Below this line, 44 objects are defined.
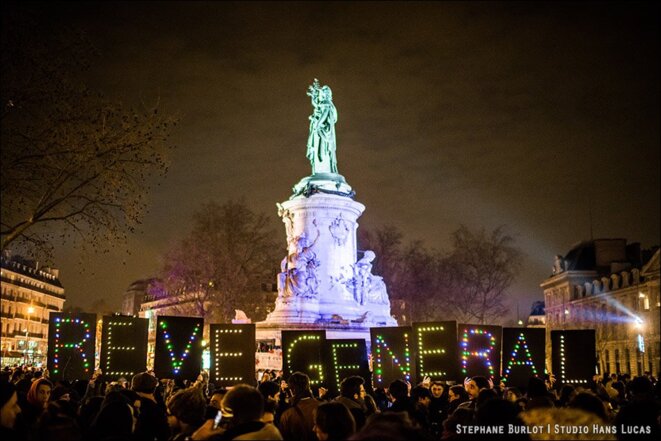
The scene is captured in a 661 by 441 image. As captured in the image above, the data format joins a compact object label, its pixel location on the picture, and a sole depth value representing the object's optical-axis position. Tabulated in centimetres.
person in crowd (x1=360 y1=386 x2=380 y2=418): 910
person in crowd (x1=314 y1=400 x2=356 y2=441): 548
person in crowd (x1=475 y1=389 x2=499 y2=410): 771
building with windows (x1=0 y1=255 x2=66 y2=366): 8775
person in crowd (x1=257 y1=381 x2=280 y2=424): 855
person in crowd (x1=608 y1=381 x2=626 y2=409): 1230
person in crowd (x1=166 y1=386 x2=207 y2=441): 658
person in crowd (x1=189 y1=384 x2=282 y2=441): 539
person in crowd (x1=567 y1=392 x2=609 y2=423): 616
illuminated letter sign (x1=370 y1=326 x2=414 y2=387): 1330
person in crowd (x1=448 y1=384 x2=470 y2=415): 965
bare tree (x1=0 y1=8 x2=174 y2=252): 1497
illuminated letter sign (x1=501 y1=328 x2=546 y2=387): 1216
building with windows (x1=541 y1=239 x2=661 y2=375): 5822
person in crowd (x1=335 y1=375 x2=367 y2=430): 858
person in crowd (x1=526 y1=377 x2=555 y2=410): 792
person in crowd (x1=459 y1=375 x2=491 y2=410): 943
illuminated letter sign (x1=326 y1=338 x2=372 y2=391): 1234
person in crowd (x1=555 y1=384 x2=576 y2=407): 976
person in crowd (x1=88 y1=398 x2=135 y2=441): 577
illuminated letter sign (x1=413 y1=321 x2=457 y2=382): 1221
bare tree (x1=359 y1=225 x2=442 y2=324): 5975
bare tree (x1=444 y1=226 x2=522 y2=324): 5534
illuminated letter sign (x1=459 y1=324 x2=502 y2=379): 1244
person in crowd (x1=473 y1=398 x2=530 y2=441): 521
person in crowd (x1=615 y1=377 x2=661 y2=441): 627
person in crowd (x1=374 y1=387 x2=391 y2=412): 1179
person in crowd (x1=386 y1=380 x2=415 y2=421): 844
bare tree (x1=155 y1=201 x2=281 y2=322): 5056
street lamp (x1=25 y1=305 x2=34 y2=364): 8745
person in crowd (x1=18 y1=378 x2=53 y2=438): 866
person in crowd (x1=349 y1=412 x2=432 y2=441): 389
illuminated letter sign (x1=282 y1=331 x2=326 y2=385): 1281
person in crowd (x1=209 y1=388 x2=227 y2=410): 830
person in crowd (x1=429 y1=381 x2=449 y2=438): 976
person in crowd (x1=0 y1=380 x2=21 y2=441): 623
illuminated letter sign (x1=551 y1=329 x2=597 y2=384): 1186
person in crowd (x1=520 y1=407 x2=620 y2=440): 467
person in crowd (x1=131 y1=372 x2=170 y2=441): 681
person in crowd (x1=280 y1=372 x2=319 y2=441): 777
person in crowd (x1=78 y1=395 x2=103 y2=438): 749
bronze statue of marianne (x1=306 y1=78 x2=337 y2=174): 3366
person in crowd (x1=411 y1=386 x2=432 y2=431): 826
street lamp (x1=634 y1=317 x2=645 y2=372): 5749
